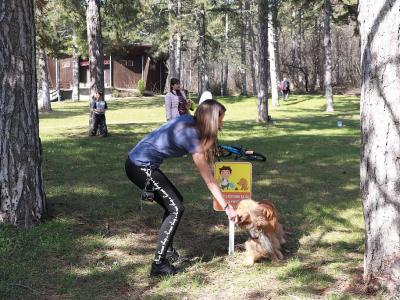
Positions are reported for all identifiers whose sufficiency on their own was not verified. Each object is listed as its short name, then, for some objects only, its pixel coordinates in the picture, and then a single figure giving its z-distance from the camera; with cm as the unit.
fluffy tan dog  485
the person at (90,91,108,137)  1486
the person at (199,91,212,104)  609
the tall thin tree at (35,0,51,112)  2248
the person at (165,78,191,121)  1097
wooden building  4934
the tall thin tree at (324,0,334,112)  2408
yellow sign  519
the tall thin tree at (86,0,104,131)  1491
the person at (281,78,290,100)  3391
